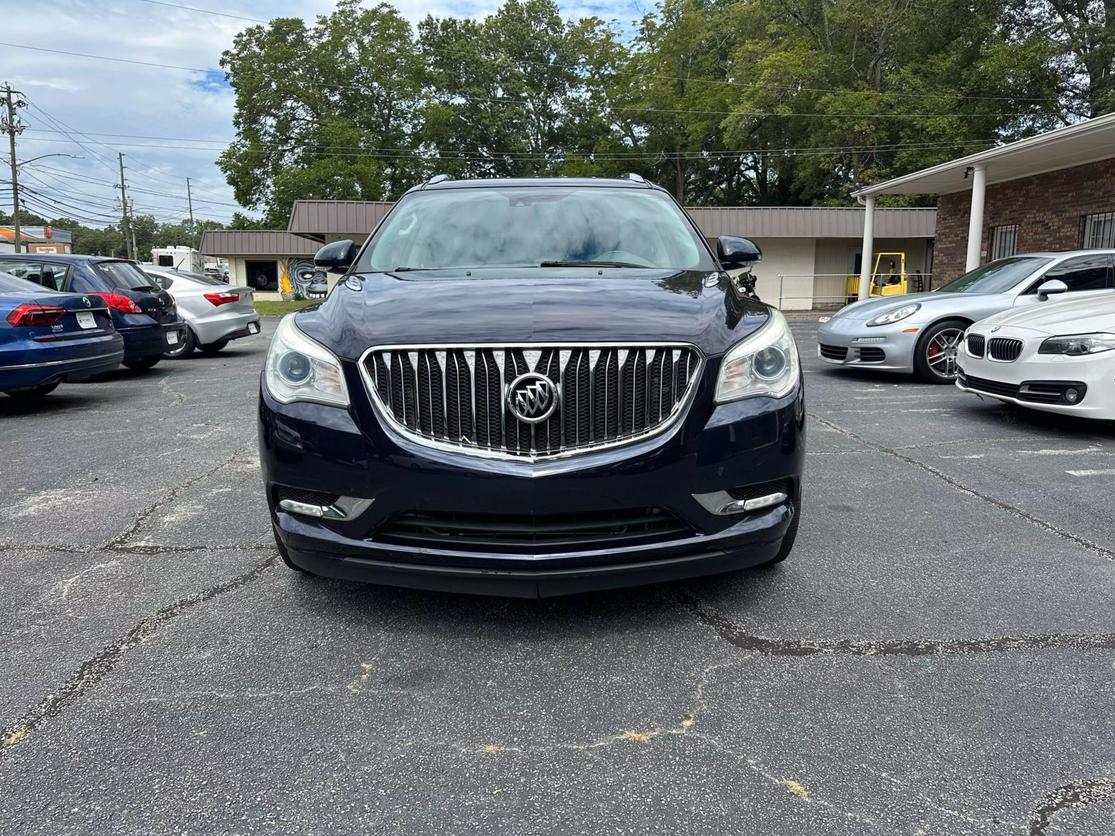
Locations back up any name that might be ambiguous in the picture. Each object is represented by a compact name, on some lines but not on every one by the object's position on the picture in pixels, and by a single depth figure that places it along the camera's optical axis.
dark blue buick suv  2.41
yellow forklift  24.75
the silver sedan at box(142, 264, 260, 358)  11.59
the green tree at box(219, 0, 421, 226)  45.38
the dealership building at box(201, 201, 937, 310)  28.33
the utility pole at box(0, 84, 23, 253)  40.62
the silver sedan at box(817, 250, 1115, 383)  8.29
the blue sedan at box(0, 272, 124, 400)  6.68
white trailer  52.25
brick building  13.56
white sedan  5.55
